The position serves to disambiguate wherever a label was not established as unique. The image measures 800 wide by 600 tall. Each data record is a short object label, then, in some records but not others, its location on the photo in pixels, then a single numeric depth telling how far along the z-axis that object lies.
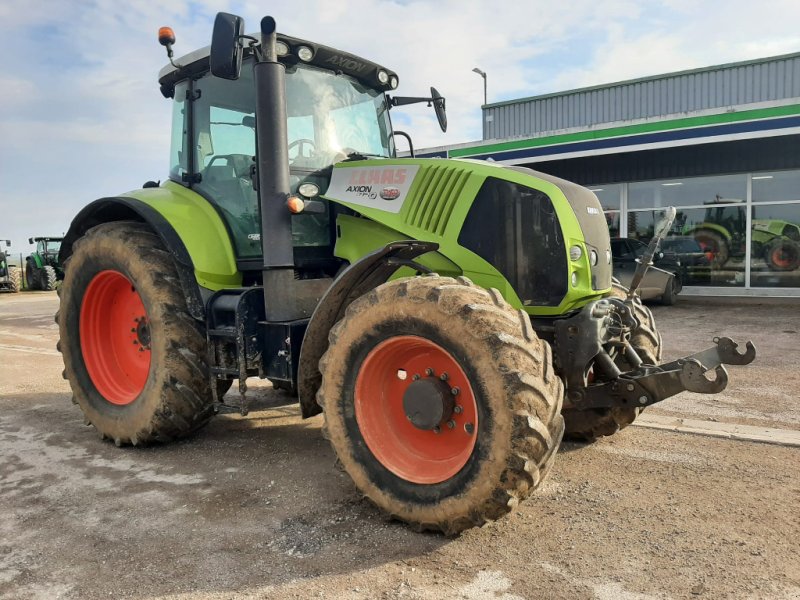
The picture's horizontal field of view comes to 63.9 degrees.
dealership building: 14.19
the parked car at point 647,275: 13.29
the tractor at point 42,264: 26.05
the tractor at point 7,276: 25.39
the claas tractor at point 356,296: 3.08
